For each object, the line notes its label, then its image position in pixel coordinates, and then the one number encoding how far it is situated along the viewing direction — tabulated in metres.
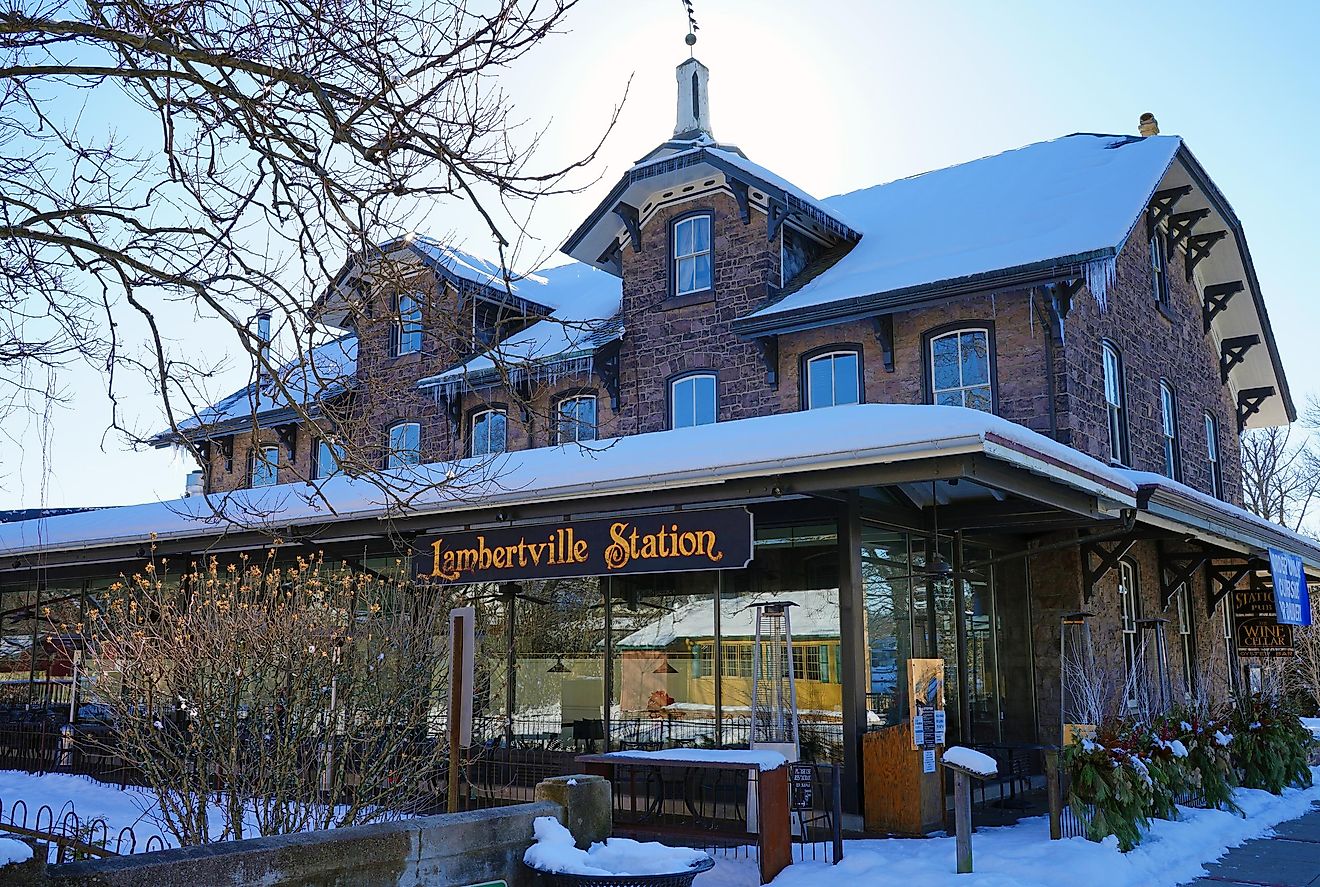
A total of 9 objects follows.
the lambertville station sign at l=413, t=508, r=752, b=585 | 10.59
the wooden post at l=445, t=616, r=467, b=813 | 8.14
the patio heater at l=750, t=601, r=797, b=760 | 11.44
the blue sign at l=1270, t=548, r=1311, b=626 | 15.56
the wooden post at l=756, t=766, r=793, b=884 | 8.47
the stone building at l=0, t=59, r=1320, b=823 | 10.73
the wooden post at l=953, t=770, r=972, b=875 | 8.41
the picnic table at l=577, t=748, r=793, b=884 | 8.49
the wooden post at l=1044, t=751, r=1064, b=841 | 9.55
